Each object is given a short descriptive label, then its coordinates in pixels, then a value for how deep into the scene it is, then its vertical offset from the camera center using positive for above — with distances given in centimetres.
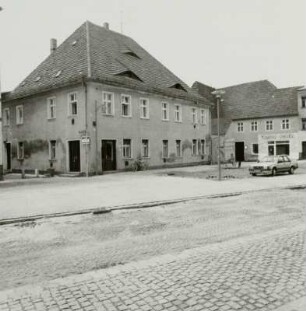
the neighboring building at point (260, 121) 4559 +424
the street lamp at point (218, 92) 2039 +349
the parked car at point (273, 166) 2414 -86
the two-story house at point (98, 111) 2525 +369
